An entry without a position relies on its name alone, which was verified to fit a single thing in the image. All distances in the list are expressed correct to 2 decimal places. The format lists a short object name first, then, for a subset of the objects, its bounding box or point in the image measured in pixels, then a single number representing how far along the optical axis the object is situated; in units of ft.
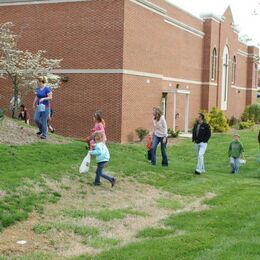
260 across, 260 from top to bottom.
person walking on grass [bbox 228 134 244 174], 52.54
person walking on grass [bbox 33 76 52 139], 44.16
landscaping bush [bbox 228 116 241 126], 130.82
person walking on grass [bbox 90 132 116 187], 35.91
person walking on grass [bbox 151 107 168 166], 47.47
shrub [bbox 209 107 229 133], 105.81
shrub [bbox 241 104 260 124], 142.51
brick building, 70.90
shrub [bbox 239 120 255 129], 120.98
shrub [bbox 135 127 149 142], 74.84
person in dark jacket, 46.68
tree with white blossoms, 56.85
